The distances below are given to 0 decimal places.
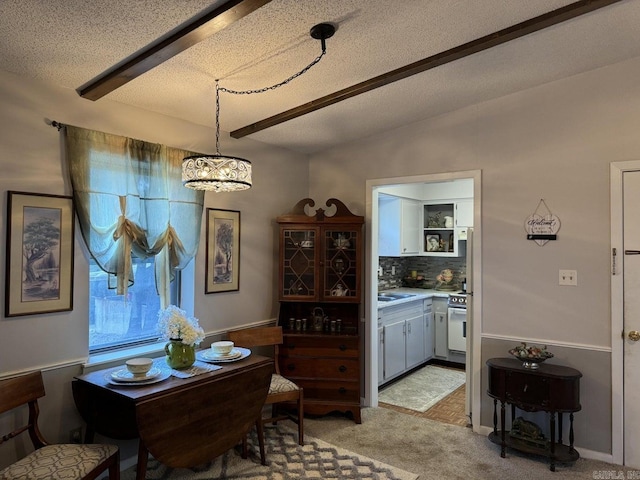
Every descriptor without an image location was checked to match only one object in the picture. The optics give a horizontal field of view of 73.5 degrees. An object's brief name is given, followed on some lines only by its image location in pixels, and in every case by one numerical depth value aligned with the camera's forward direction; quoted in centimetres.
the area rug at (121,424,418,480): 264
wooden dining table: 215
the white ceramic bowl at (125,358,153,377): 234
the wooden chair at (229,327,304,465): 302
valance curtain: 249
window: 273
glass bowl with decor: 290
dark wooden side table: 275
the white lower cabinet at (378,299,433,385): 430
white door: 280
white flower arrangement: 255
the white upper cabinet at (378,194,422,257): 502
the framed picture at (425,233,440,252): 557
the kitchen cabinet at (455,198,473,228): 522
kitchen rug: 400
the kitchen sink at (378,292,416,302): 471
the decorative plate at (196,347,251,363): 276
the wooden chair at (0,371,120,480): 191
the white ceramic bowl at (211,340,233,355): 283
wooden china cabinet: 354
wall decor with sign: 306
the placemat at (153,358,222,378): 247
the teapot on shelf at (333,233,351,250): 372
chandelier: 218
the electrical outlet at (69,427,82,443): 245
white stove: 494
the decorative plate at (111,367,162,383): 229
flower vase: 257
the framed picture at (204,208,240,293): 326
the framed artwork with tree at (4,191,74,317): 222
